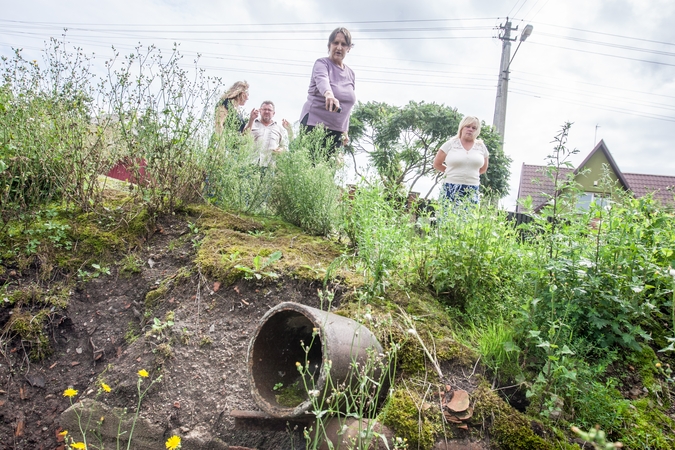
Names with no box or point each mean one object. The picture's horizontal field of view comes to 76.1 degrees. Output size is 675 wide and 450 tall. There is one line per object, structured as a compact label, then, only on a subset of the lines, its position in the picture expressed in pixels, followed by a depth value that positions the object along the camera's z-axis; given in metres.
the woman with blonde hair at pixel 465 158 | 4.53
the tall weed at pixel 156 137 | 3.30
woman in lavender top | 4.36
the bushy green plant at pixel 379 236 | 2.40
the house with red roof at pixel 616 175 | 18.80
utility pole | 12.65
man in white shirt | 5.08
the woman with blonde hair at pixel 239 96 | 4.40
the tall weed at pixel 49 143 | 3.19
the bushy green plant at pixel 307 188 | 3.57
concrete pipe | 1.60
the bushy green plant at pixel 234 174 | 3.69
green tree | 15.71
